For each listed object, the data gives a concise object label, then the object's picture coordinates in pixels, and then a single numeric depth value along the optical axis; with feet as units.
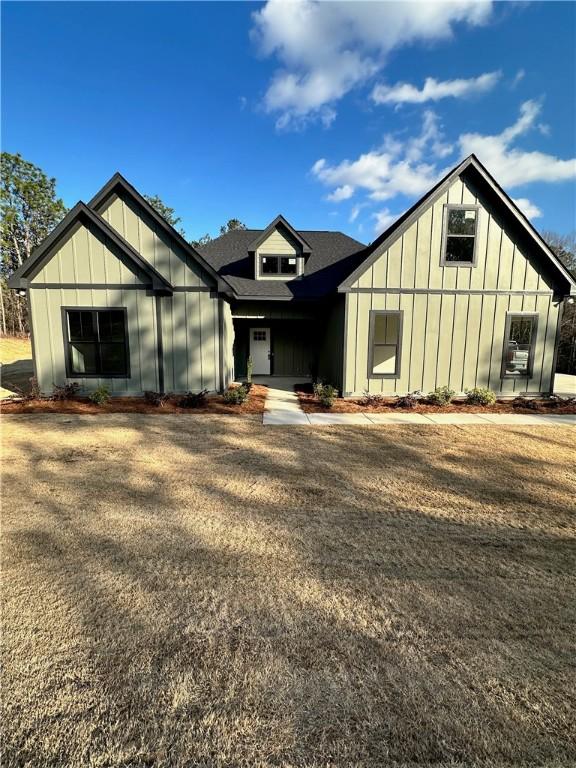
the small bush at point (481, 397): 33.71
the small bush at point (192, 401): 32.48
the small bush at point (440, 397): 33.35
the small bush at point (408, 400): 32.58
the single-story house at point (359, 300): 33.58
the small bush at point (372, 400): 33.76
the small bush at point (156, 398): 32.32
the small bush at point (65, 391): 33.14
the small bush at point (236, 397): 32.45
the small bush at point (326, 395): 32.07
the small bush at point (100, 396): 31.91
